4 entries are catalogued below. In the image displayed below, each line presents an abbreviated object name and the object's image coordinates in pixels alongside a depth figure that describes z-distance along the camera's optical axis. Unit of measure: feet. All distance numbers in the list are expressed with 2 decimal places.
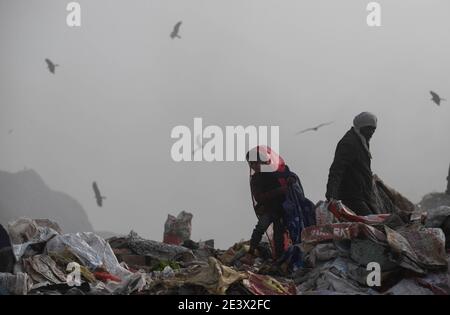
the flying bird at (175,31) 51.45
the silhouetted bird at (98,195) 55.48
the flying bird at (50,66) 51.97
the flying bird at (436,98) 48.67
